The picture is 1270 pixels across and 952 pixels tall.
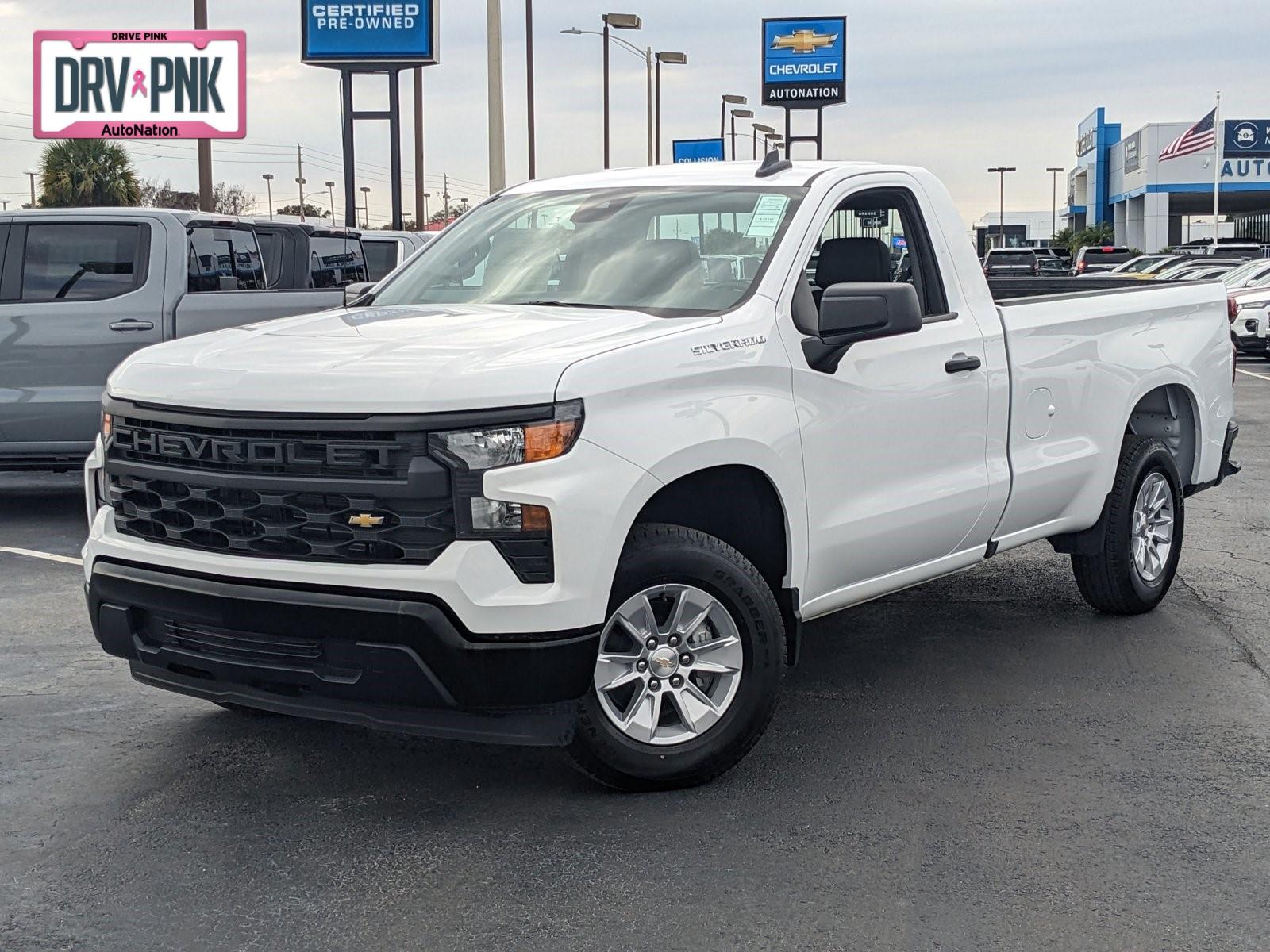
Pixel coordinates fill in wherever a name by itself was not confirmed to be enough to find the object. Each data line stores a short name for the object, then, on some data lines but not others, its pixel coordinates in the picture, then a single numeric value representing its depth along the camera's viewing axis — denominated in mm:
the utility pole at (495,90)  22969
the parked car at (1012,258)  43866
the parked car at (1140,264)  36469
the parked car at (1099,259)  44281
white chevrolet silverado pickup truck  4512
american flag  53094
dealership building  75750
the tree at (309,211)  126000
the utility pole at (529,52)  39625
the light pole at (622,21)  49375
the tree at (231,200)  106938
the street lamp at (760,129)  84625
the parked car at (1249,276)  26844
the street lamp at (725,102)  71188
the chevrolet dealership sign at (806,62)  61562
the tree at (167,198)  85500
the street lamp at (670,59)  58781
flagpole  53953
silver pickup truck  10523
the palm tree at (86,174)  63156
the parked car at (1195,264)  30234
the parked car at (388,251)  15711
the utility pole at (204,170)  26062
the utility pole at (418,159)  46062
